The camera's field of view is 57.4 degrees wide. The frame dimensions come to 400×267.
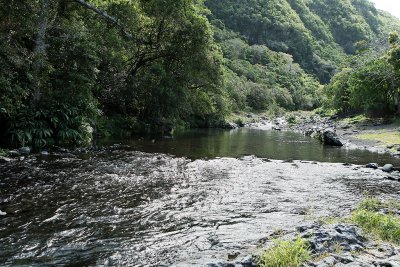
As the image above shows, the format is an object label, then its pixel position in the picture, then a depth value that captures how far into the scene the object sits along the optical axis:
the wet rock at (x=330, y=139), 33.62
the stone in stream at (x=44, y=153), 20.53
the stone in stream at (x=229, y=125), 62.19
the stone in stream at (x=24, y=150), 20.30
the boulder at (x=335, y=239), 7.82
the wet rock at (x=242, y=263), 7.08
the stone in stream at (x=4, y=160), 17.89
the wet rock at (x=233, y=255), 8.26
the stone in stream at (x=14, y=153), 19.52
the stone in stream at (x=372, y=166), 20.47
